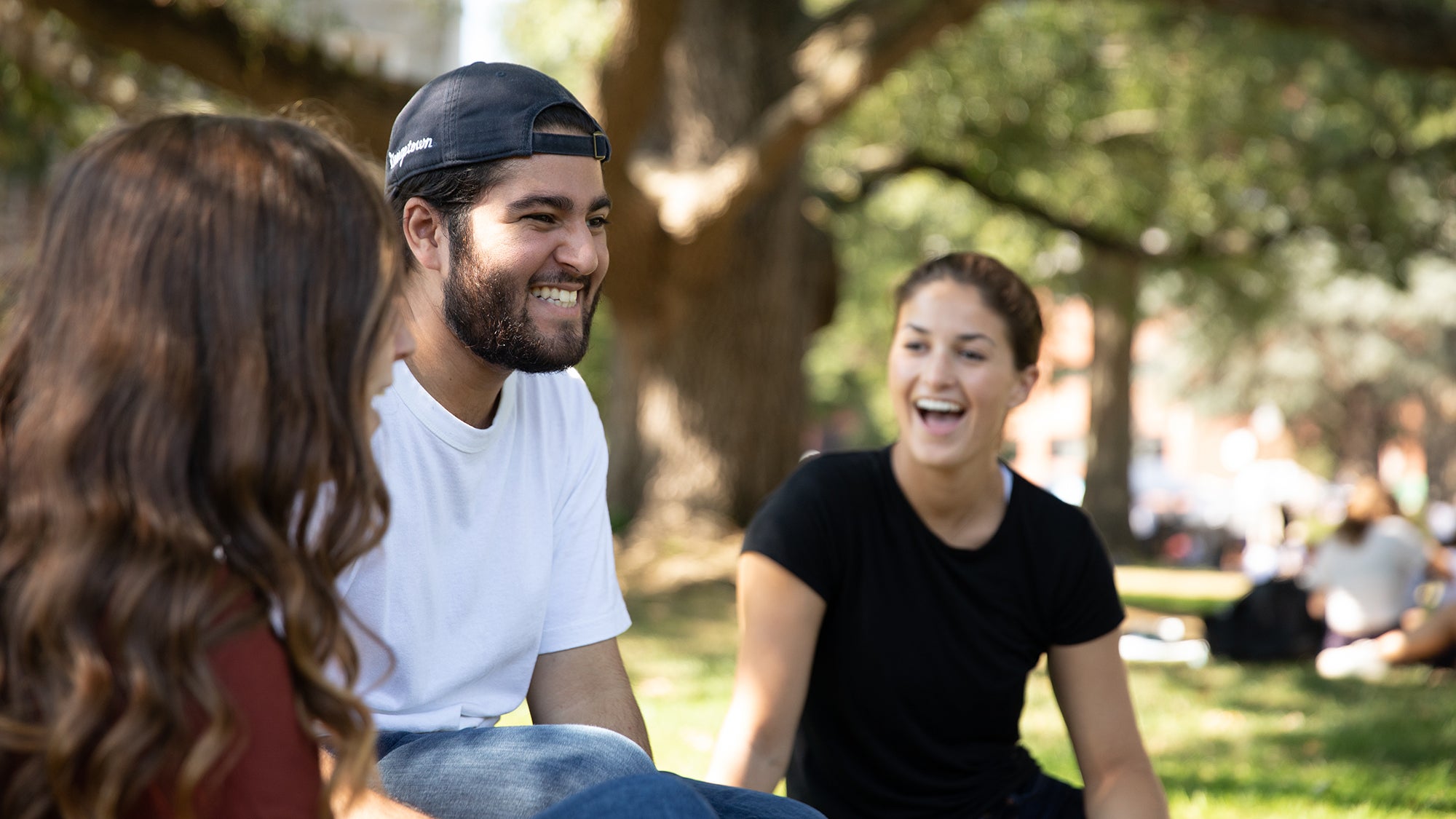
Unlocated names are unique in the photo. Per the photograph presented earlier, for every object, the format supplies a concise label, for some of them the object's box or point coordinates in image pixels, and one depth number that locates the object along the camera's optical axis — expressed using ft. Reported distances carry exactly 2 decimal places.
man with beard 7.39
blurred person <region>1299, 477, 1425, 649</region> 27.86
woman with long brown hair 4.35
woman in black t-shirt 9.64
